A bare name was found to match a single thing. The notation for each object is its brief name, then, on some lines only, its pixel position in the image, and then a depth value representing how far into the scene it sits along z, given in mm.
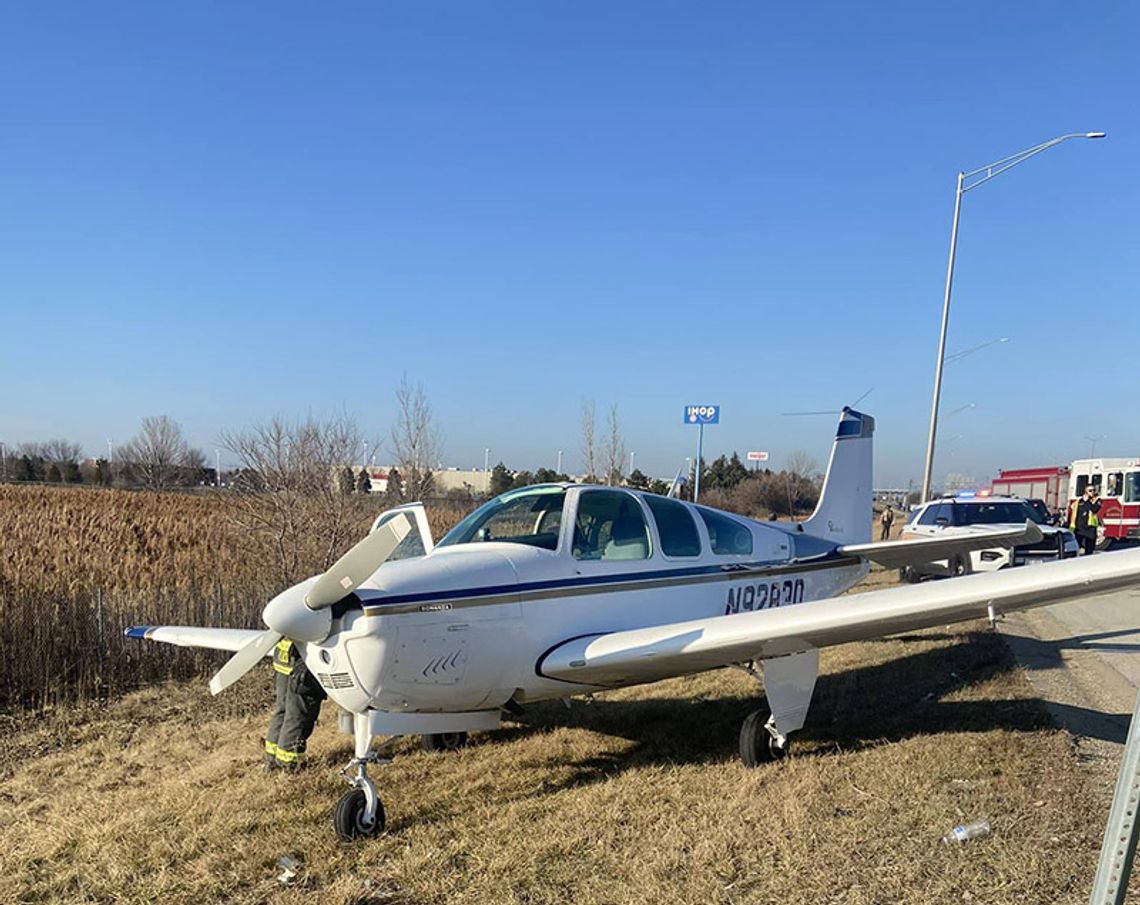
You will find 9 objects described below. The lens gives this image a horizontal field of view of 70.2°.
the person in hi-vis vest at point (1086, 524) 19047
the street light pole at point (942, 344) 20344
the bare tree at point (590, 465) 23094
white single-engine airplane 4664
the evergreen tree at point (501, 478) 37791
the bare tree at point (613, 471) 23594
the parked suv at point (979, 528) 13383
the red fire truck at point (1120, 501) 24125
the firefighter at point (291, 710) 5926
